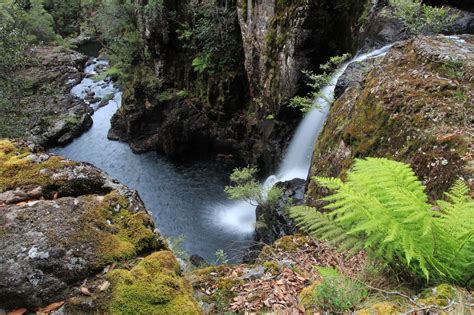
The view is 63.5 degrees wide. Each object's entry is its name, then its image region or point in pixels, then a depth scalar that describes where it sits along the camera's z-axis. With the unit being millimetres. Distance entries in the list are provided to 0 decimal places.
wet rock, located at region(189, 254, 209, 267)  10316
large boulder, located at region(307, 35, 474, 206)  3895
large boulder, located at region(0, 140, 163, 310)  2635
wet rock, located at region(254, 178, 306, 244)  9031
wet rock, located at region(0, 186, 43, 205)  3195
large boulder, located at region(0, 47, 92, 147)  16078
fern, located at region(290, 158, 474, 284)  2037
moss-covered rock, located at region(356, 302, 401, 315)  1998
